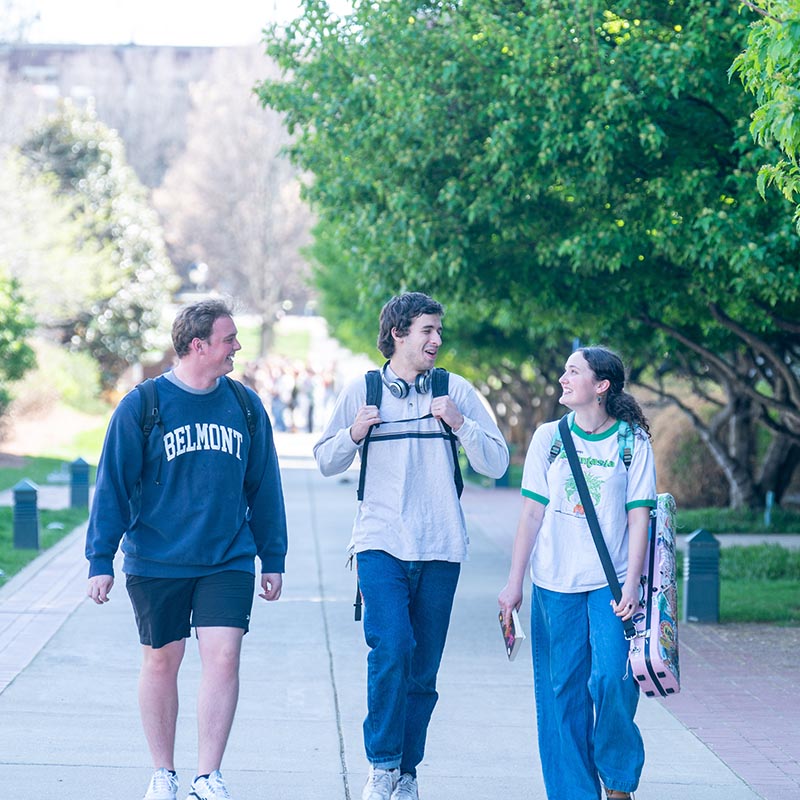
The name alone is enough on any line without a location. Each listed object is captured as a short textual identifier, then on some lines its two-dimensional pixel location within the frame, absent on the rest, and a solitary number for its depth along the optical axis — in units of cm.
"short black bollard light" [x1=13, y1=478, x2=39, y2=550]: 2567
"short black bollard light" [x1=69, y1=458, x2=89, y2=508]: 3434
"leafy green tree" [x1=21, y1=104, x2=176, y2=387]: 7531
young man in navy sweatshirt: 989
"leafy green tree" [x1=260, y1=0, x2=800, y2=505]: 1848
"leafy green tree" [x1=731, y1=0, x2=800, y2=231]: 1087
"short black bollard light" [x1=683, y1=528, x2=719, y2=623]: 1937
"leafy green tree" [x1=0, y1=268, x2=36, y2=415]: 4687
